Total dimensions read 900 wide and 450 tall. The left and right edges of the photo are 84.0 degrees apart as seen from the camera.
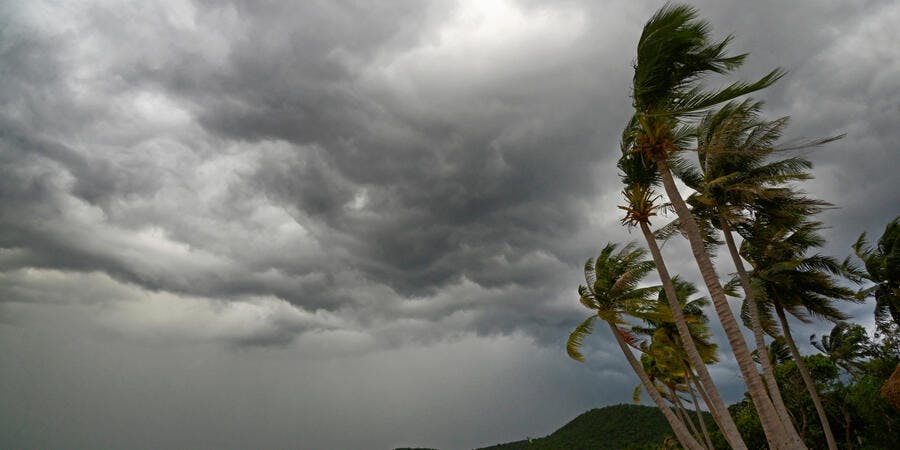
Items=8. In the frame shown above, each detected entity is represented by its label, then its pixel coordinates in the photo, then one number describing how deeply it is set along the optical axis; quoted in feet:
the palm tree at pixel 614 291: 68.64
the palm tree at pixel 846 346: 95.66
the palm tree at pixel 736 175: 52.39
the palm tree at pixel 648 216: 42.93
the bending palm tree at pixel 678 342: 86.23
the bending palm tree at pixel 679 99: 38.29
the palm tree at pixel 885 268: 68.03
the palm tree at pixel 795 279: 69.05
